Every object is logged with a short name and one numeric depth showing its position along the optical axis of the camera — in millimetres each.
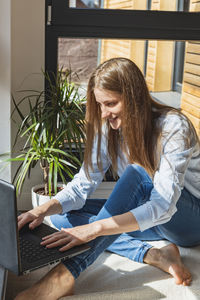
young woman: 1943
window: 3037
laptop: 1561
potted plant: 2777
